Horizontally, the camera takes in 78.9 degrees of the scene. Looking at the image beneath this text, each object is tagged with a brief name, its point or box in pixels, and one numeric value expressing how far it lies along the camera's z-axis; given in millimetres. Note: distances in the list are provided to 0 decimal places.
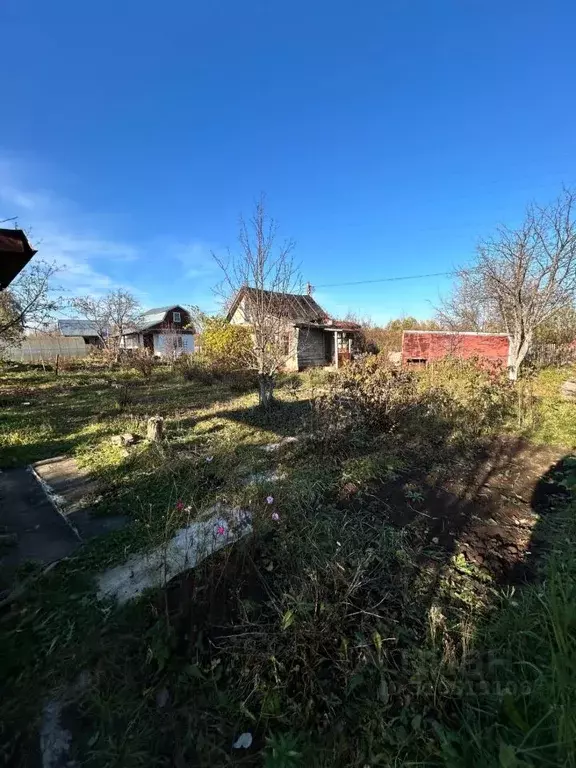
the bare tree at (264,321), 8414
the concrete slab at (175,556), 2551
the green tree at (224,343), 15281
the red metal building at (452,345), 14403
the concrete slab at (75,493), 3529
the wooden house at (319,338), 18036
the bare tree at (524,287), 11211
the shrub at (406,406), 5768
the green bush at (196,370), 14316
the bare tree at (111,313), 26688
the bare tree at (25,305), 14414
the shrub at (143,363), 16391
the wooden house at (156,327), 32750
